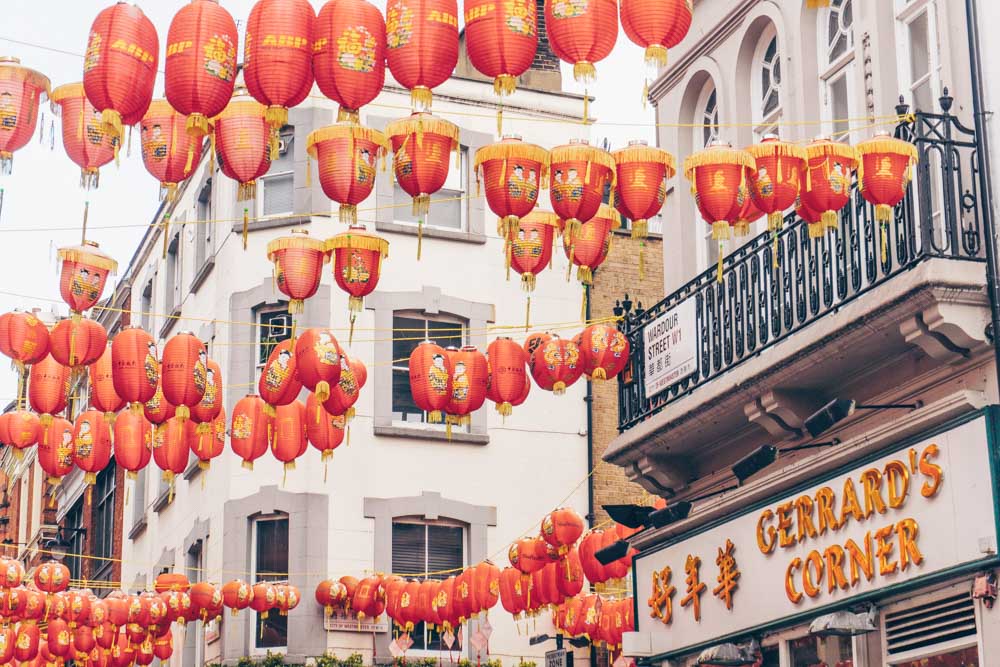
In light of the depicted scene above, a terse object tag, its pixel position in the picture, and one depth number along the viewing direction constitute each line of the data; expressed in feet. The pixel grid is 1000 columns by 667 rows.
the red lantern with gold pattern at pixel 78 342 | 58.95
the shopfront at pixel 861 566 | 42.39
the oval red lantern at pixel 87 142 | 49.55
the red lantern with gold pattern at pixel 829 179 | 47.29
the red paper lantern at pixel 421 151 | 47.93
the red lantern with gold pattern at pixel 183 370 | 60.75
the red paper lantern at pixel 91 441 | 70.54
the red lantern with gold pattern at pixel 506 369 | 66.08
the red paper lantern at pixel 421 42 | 44.50
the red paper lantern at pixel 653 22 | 45.09
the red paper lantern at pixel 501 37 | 44.19
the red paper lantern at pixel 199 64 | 44.21
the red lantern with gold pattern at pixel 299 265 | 57.67
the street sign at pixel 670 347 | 57.62
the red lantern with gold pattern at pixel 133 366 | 60.64
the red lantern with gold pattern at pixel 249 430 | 71.92
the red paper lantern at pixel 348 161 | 48.57
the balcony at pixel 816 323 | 43.50
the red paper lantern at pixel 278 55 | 44.57
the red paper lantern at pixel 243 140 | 47.80
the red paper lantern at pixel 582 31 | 44.24
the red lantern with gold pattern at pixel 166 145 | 48.80
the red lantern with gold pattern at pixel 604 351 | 61.72
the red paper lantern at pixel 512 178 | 48.80
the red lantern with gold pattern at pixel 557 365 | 64.02
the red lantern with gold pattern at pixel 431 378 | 64.85
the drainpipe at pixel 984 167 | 42.50
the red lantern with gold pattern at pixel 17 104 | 49.18
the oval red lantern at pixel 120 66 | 45.24
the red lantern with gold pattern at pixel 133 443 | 72.64
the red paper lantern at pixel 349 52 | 44.60
